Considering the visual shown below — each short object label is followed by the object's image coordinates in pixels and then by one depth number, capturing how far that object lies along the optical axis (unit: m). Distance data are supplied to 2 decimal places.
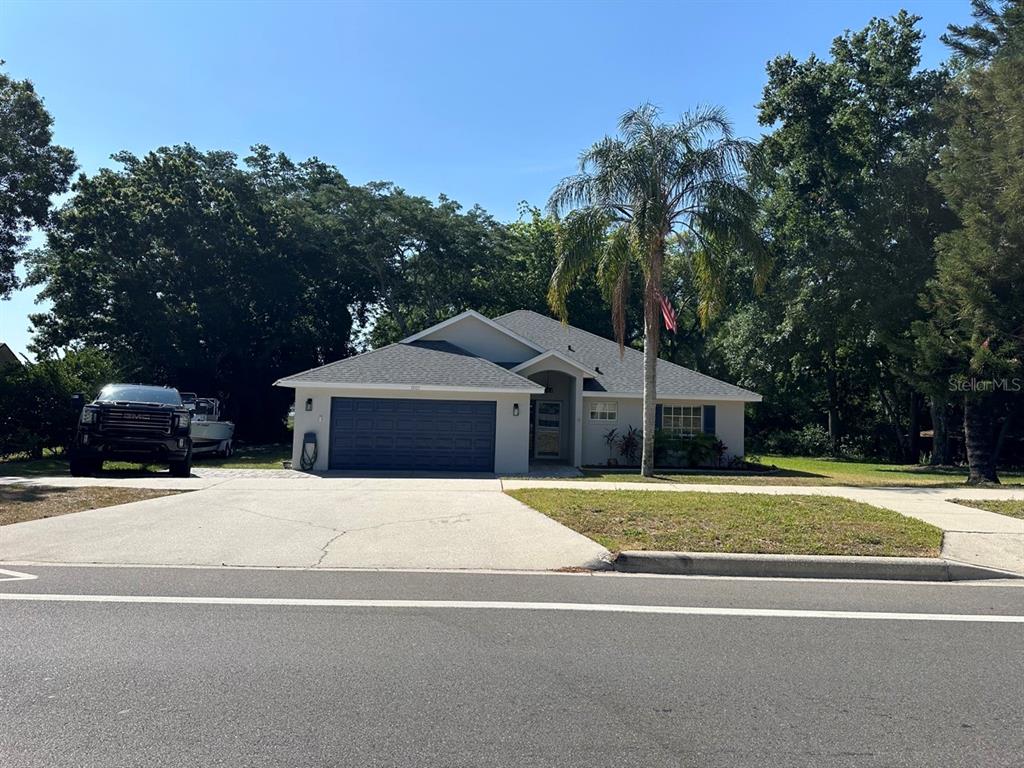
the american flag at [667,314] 20.00
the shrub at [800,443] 37.69
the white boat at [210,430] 26.00
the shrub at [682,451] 24.77
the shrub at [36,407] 23.62
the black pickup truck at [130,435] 17.45
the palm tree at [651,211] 19.47
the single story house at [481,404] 21.31
